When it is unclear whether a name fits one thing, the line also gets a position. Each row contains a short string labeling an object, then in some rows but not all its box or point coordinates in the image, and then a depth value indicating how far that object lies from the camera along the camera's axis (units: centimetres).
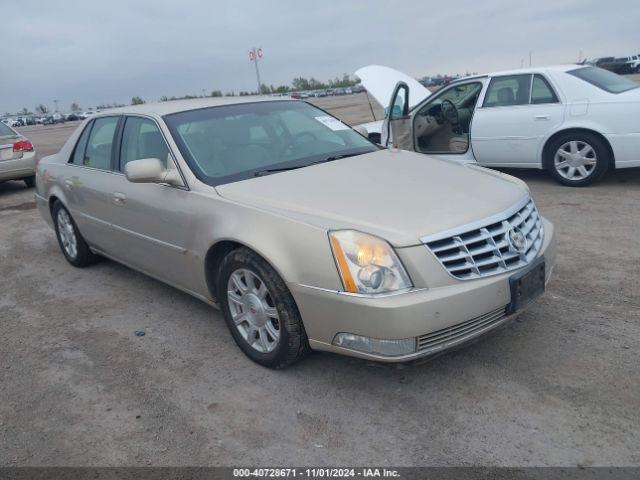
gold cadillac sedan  266
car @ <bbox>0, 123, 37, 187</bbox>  993
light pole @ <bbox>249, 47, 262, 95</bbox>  2844
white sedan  636
